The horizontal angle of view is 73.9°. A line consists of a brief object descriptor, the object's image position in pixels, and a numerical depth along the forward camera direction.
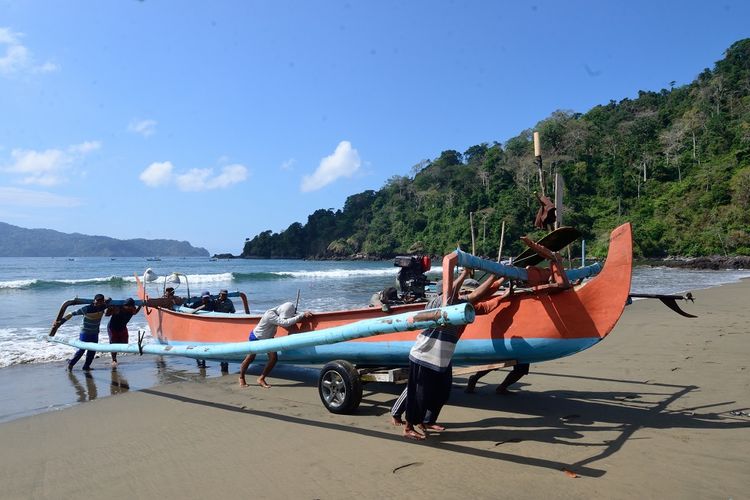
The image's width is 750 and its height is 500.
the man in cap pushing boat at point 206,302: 10.70
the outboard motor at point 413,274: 7.07
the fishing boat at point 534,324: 4.88
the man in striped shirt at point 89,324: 9.10
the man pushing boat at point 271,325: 6.98
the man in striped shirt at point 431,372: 4.60
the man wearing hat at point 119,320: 9.58
